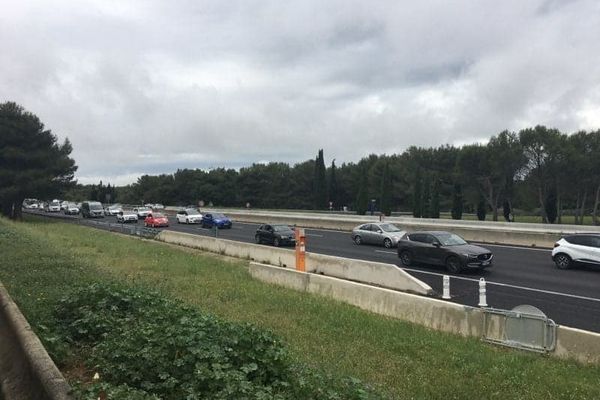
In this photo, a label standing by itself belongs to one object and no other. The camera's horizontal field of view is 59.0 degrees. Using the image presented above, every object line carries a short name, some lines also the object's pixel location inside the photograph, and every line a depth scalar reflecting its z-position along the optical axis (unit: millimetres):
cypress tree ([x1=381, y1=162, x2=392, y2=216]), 73000
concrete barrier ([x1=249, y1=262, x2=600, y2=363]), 8748
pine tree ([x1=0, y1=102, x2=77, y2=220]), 55312
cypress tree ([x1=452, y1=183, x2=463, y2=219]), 61406
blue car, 45719
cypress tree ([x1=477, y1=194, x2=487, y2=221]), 62478
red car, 48625
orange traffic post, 18422
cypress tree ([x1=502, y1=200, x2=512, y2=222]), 66031
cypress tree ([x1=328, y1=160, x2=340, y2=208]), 99688
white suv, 19875
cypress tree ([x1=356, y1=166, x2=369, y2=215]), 76375
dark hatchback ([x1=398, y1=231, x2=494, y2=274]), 19141
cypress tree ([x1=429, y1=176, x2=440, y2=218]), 64875
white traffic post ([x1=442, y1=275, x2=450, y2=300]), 14586
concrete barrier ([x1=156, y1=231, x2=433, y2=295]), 16016
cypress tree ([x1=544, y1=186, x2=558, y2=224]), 58875
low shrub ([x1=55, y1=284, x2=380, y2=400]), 4508
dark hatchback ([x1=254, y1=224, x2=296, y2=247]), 31762
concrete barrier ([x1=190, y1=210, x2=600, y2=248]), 28625
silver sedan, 29344
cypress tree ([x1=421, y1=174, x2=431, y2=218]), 68250
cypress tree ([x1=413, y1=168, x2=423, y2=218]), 69938
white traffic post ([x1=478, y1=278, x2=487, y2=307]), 13062
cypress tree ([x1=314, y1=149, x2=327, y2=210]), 91875
